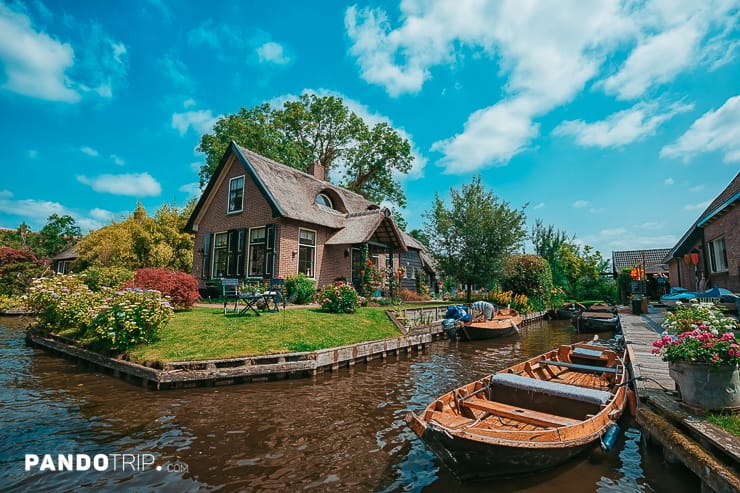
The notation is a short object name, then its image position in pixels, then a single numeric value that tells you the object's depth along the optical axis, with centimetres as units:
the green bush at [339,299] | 1324
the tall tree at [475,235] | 2117
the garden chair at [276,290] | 1270
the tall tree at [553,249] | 3158
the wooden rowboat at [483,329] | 1501
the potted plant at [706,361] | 424
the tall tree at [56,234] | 4331
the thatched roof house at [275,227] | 1638
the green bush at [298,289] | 1519
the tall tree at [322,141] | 3169
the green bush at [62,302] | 1085
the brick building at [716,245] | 1225
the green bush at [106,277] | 1551
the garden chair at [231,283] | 1187
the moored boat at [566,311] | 1986
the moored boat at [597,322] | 1700
